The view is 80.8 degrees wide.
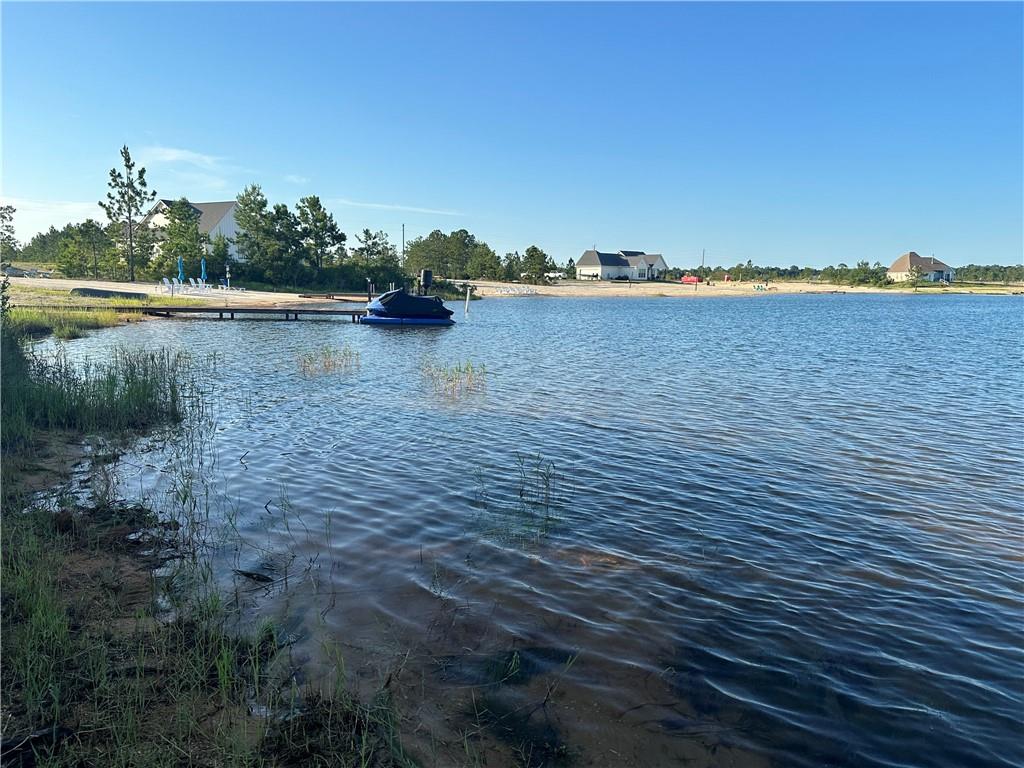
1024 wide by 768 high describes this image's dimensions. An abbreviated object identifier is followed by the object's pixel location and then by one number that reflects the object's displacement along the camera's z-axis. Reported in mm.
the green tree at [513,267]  111188
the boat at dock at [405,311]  39812
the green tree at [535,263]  111750
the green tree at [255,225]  62781
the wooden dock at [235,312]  36500
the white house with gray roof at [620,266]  144250
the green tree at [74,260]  65812
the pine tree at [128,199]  59281
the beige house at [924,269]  154250
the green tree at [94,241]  67625
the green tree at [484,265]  108125
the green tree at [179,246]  59625
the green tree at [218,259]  62391
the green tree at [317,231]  65188
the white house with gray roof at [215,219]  67912
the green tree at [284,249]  63344
